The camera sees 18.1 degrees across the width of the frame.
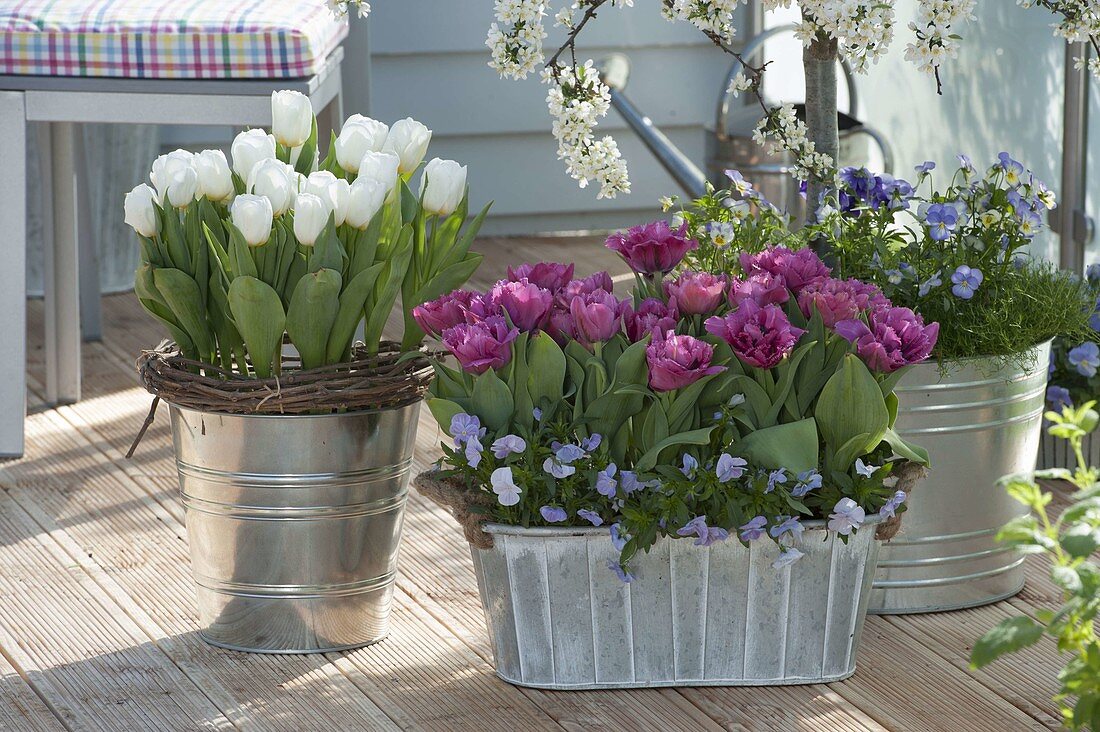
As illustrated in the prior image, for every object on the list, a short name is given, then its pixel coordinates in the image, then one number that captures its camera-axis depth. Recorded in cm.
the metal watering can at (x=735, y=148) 442
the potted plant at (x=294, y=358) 324
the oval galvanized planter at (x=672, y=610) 321
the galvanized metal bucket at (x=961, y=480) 338
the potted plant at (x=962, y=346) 338
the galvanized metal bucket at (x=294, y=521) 328
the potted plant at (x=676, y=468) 316
